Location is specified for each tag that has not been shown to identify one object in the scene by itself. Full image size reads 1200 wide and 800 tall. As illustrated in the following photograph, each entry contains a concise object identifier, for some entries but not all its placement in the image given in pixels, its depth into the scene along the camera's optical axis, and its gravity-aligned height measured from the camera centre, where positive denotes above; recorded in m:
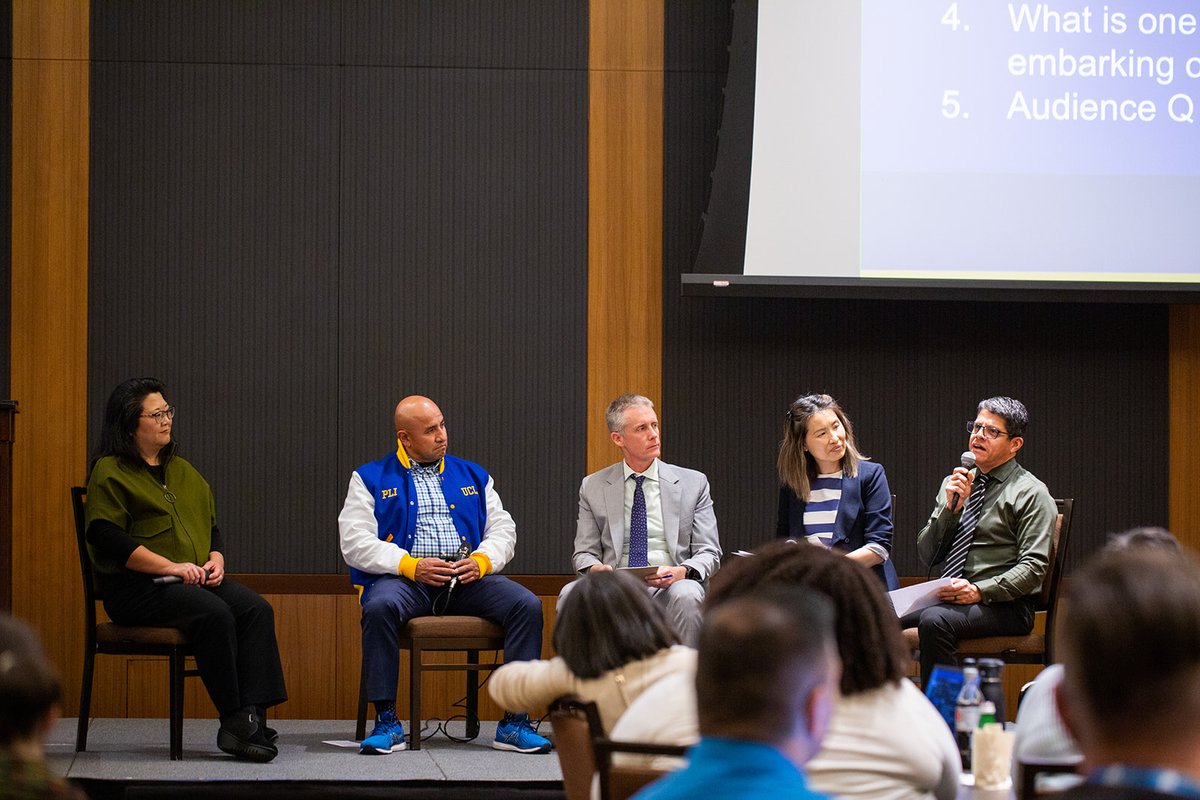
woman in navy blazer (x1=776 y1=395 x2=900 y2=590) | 9.30 -0.20
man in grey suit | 9.66 -0.30
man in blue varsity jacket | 8.98 -0.43
